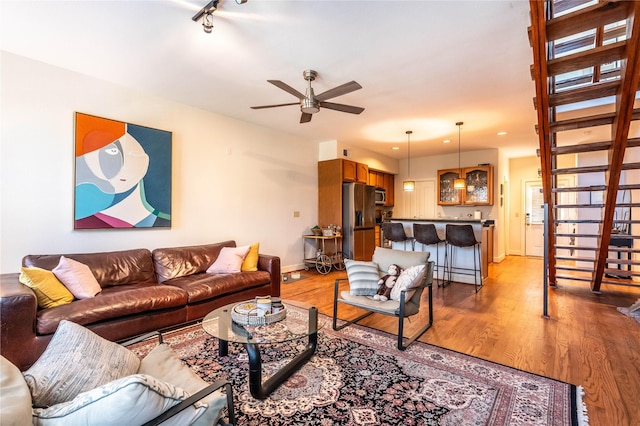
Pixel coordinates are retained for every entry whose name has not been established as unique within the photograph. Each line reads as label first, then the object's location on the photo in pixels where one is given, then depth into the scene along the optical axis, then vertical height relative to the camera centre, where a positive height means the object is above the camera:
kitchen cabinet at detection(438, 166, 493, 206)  6.73 +0.66
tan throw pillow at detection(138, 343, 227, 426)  1.12 -0.77
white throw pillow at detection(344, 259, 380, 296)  2.90 -0.63
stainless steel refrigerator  5.96 -0.12
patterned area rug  1.68 -1.14
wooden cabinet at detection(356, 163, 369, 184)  6.34 +0.91
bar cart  5.68 -0.78
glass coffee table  1.82 -0.82
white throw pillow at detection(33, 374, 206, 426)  0.88 -0.59
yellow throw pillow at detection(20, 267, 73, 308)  2.34 -0.60
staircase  2.05 +1.11
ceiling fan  2.85 +1.16
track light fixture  2.09 +1.47
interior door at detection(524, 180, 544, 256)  7.50 -0.09
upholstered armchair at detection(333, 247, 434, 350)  2.57 -0.67
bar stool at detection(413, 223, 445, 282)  4.75 -0.31
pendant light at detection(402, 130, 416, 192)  5.47 +0.65
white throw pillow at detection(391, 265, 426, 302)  2.62 -0.59
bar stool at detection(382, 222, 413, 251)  5.13 -0.32
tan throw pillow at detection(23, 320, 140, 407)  1.07 -0.62
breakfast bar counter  4.82 -0.56
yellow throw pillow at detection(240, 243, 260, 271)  3.83 -0.61
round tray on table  2.13 -0.76
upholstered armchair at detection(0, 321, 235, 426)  0.88 -0.62
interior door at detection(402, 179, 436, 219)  7.74 +0.38
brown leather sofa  2.11 -0.76
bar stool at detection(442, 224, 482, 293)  4.45 -0.48
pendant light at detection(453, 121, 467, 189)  5.70 +0.60
